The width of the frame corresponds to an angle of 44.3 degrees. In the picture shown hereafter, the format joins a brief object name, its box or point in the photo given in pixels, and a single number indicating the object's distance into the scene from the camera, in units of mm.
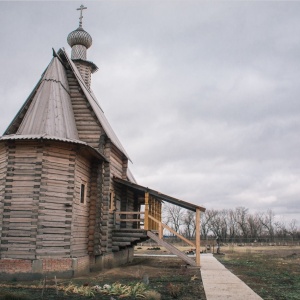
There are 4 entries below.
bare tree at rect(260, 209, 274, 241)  100350
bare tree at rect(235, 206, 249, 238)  93562
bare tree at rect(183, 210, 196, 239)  92638
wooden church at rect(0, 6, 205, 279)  13109
